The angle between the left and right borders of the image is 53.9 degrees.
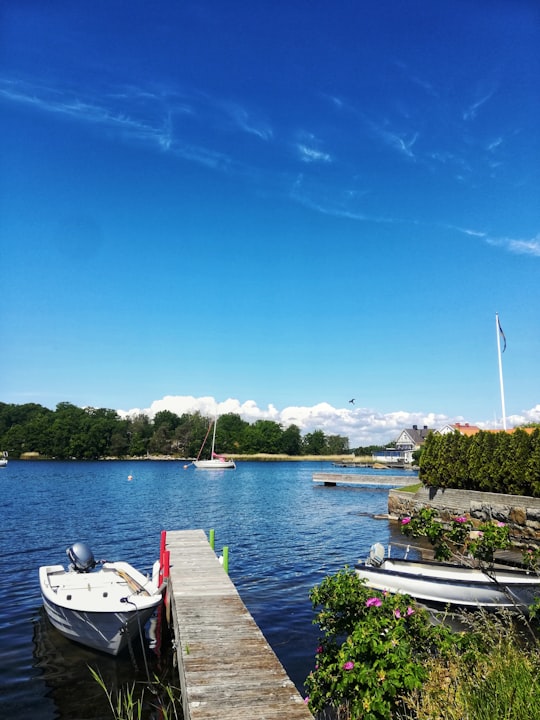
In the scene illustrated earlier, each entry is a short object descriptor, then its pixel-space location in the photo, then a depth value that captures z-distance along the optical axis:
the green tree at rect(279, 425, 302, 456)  158.50
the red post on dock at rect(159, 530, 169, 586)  13.80
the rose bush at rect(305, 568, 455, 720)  5.64
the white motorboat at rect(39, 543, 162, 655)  11.03
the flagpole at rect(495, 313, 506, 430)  31.52
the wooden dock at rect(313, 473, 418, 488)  59.72
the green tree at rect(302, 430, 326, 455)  168.75
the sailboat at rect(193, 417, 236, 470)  88.81
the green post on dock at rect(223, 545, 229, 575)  14.83
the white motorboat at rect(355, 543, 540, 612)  13.22
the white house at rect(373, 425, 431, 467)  122.00
